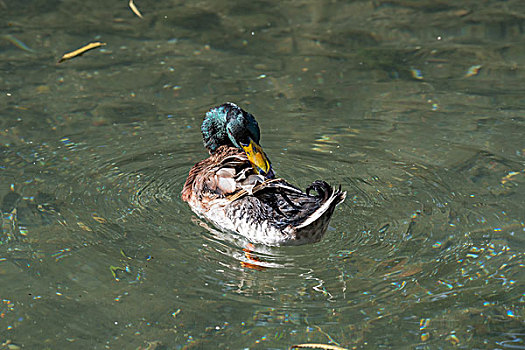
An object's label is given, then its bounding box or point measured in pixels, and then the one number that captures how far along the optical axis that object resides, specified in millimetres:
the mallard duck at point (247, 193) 10953
